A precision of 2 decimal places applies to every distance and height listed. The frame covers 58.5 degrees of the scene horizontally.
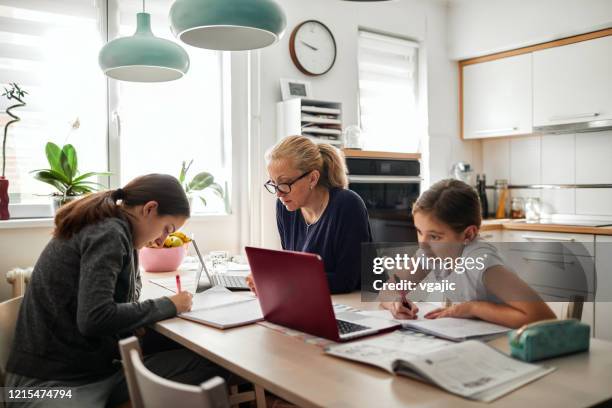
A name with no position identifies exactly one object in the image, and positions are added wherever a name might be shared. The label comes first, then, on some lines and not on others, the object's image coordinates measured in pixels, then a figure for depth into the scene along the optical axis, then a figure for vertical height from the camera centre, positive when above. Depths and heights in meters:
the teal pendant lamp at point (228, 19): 1.69 +0.55
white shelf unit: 3.22 +0.41
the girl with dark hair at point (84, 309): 1.42 -0.32
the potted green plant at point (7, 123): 2.58 +0.34
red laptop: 1.29 -0.28
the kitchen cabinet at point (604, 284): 3.29 -0.62
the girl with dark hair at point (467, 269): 1.37 -0.22
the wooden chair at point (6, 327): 1.52 -0.39
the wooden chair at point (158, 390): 0.86 -0.34
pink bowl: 2.48 -0.31
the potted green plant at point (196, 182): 3.06 +0.04
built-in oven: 3.40 -0.03
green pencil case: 1.12 -0.32
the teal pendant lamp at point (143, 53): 2.09 +0.53
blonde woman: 2.01 -0.07
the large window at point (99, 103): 2.75 +0.49
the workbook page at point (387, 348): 1.13 -0.36
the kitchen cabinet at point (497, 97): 3.97 +0.67
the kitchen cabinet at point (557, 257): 3.29 -0.46
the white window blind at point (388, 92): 4.04 +0.73
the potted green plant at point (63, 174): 2.55 +0.08
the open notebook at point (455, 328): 1.29 -0.35
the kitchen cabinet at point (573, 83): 3.53 +0.69
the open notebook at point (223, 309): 1.50 -0.36
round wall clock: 3.53 +0.93
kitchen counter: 3.27 -0.27
